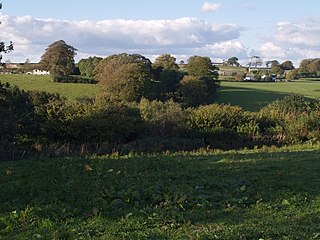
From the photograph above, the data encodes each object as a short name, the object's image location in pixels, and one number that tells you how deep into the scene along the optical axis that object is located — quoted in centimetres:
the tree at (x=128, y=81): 6388
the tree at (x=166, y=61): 9638
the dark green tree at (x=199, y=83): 6938
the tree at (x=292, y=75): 11697
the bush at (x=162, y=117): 4109
